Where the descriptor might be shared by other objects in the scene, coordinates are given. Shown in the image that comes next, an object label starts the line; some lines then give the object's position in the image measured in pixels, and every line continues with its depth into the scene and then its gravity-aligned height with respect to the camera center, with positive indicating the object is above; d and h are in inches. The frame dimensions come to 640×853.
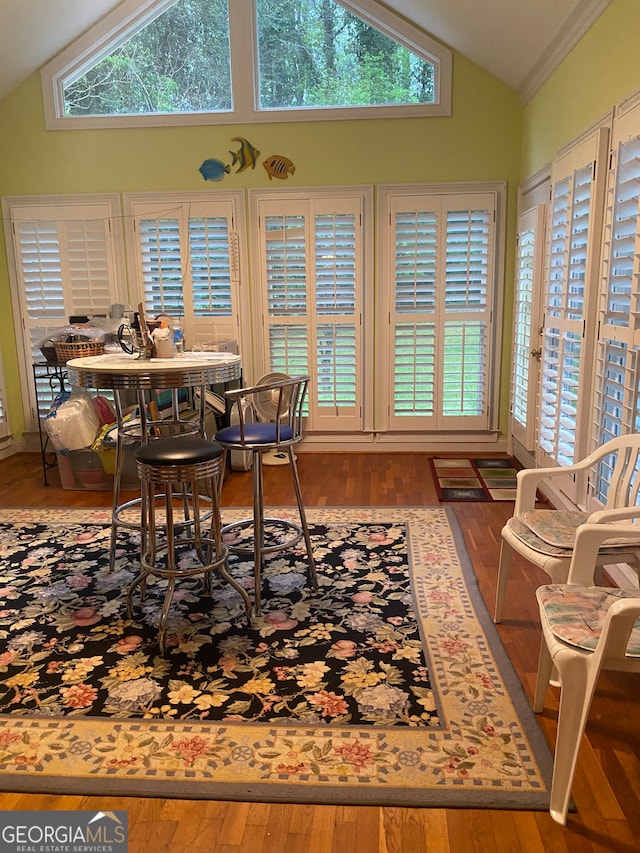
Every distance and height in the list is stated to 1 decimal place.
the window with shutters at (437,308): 189.6 -3.4
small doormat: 160.6 -48.8
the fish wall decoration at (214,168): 192.5 +39.6
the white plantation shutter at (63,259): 197.6 +13.7
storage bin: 167.8 -43.7
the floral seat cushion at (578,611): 60.6 -31.9
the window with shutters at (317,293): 192.4 +1.8
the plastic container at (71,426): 164.9 -31.5
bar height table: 91.6 -10.2
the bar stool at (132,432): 106.9 -23.2
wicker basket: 162.6 -11.5
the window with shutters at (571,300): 121.2 -1.0
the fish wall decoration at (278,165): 191.0 +39.7
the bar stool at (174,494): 90.3 -29.1
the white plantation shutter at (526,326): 162.2 -8.2
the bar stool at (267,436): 98.0 -21.2
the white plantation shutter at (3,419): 205.2 -36.4
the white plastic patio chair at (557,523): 81.6 -31.4
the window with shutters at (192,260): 194.7 +12.7
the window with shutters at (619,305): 101.7 -1.7
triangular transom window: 185.5 +68.5
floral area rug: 68.1 -49.9
